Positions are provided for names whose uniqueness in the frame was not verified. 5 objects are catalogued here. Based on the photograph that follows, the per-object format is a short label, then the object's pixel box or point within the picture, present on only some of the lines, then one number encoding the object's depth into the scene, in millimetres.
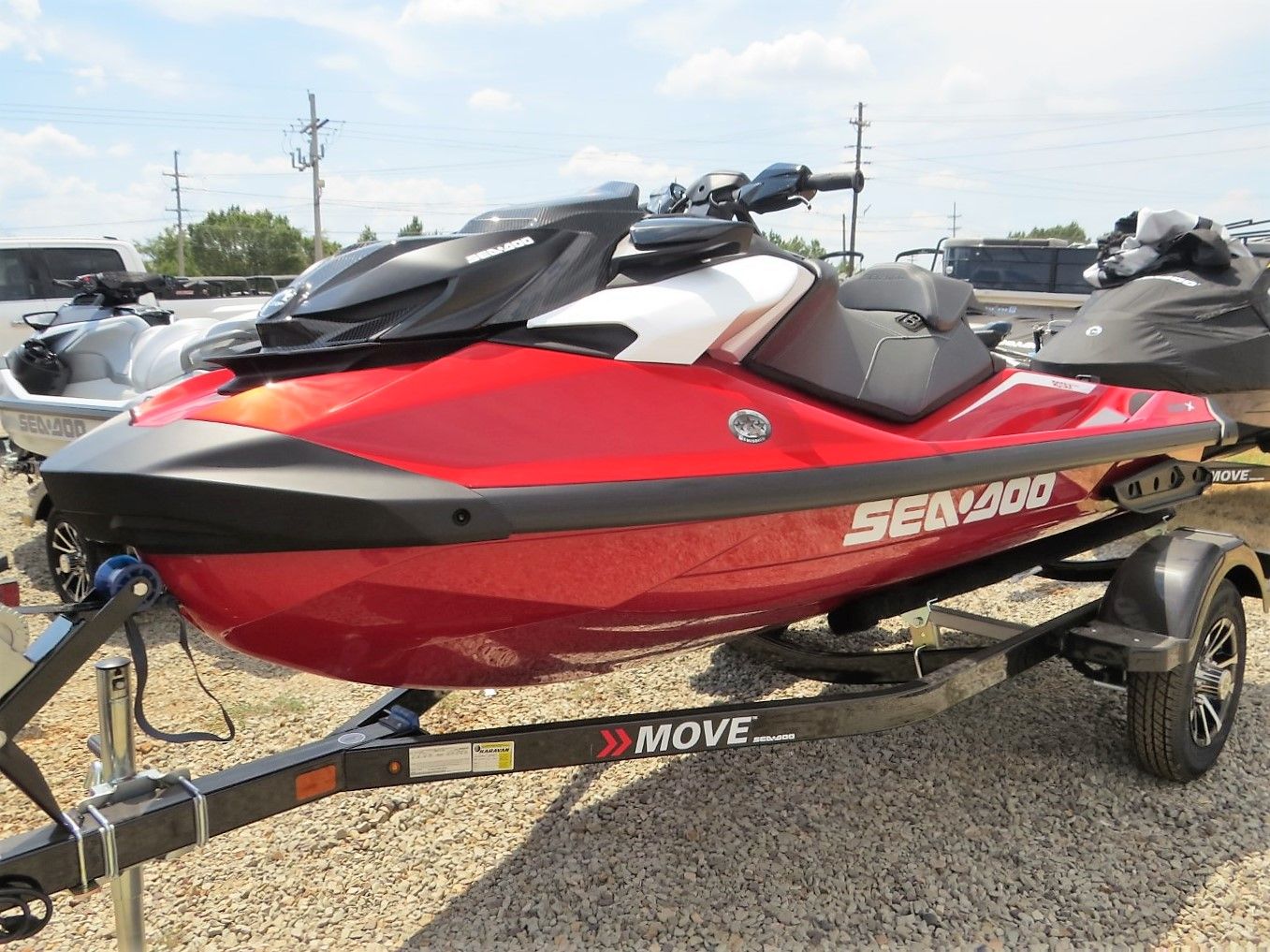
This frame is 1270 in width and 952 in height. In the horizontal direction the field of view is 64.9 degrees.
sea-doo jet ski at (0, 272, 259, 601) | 4266
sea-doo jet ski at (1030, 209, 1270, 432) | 4383
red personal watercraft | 1645
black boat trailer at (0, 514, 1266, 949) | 1554
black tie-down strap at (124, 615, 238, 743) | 1667
